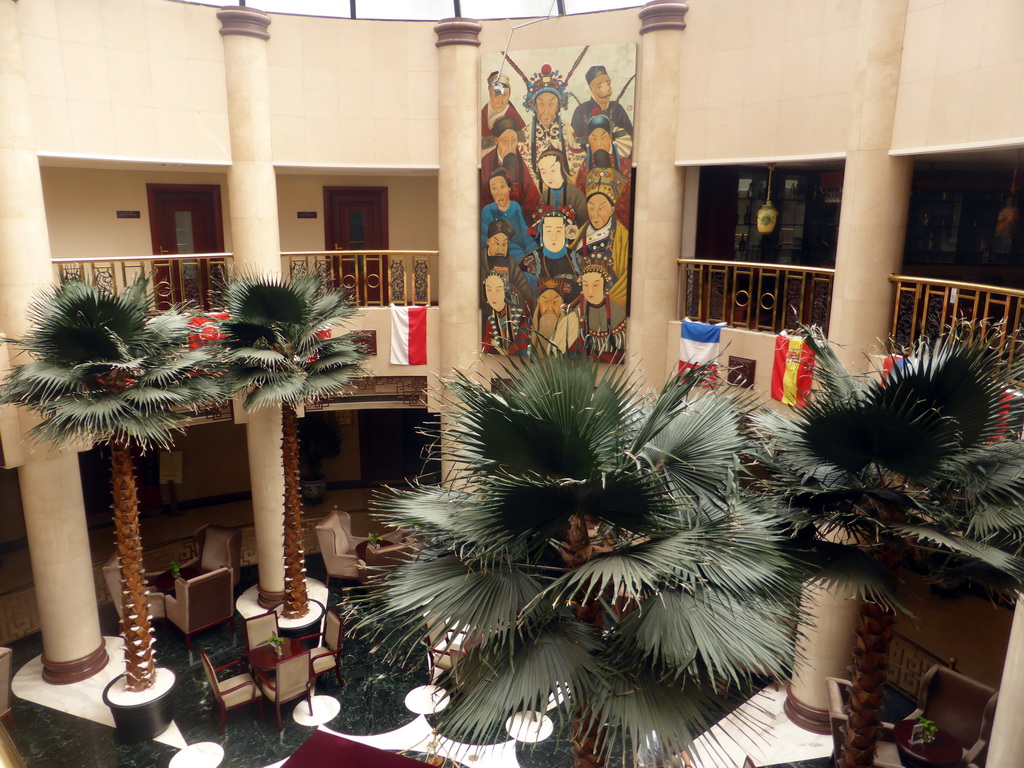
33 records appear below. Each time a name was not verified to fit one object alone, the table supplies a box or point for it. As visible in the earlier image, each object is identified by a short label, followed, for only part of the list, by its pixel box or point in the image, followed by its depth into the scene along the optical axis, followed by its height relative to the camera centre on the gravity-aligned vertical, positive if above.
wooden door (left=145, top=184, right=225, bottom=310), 12.69 -0.07
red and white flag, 12.42 -1.74
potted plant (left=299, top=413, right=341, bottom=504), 16.77 -4.72
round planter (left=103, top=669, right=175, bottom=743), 9.27 -5.69
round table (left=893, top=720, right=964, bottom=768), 8.05 -5.33
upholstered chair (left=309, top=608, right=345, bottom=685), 10.10 -5.46
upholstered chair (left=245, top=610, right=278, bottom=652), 10.17 -5.22
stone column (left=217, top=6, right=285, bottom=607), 10.88 +0.62
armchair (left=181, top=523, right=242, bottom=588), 12.74 -5.22
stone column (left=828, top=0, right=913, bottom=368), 8.26 +0.29
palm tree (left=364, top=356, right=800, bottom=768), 4.10 -1.92
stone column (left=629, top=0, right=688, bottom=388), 10.77 +0.49
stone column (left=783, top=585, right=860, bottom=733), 9.29 -5.11
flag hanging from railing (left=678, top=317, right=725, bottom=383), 10.55 -1.55
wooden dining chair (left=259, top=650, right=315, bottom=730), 9.31 -5.45
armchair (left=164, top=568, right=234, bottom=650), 11.25 -5.42
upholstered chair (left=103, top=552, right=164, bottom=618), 11.55 -5.28
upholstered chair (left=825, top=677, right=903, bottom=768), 8.15 -5.22
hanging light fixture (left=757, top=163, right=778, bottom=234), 10.24 +0.11
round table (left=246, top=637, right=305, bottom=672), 9.67 -5.36
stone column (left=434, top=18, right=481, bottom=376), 11.72 +0.51
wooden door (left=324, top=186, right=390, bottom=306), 14.73 +0.04
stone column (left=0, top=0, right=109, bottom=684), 9.09 -3.18
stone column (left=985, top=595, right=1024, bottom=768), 6.39 -3.88
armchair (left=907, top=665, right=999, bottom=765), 8.49 -5.18
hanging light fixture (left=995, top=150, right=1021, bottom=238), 10.82 +0.17
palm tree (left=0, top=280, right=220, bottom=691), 8.05 -1.61
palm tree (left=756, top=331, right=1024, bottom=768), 4.76 -1.56
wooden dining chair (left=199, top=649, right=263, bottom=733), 9.34 -5.56
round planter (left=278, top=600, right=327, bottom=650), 11.39 -5.76
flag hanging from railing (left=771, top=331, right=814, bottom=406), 9.08 -1.68
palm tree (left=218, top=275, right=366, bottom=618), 9.62 -1.50
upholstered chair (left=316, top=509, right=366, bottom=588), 12.94 -5.37
